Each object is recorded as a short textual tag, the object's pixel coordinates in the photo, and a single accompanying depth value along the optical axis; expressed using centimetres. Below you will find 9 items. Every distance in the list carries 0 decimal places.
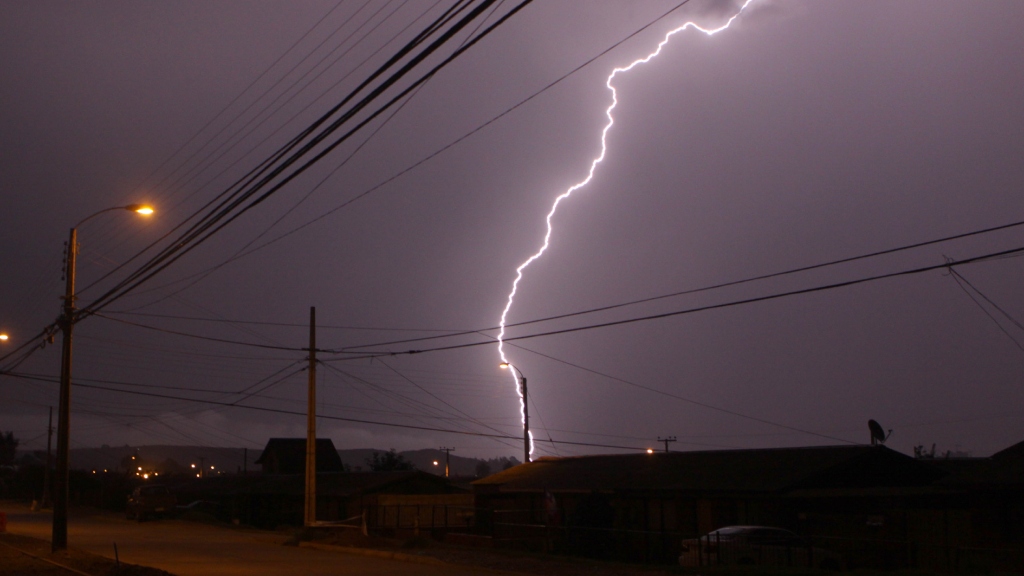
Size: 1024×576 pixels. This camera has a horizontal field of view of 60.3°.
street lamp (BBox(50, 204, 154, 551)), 2403
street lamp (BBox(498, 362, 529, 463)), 3778
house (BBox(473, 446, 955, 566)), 2352
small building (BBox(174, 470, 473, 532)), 3822
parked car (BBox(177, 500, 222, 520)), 5321
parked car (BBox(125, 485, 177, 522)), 4491
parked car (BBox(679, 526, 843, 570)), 1930
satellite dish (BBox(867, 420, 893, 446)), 3197
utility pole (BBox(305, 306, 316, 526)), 2828
